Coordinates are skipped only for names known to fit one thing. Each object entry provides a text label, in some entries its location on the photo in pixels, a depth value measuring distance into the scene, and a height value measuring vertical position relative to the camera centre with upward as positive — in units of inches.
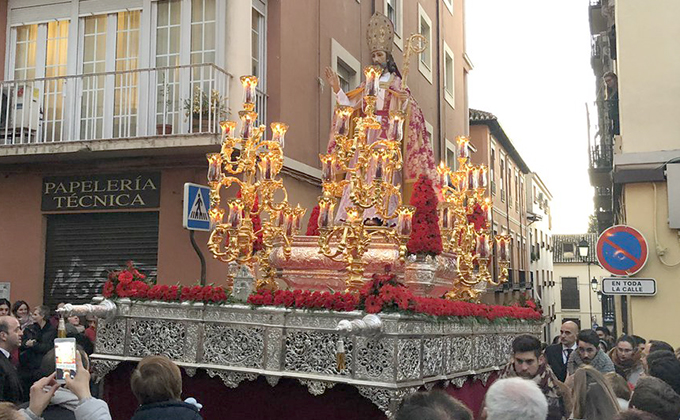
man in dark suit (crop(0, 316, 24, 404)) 222.1 -21.3
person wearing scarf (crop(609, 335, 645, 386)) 307.4 -26.8
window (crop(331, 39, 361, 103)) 596.7 +178.2
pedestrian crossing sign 399.9 +42.5
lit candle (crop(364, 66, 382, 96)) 306.0 +81.6
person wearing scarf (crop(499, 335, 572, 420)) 207.5 -21.7
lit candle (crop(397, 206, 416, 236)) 310.8 +28.0
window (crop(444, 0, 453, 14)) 940.0 +346.5
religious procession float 277.0 -6.4
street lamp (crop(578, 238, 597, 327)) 834.2 +44.0
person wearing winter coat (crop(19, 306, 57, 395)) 272.2 -21.9
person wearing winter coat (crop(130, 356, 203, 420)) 154.8 -21.1
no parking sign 418.6 +21.7
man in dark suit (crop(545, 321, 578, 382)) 359.6 -28.5
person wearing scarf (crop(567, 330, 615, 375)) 300.0 -24.0
